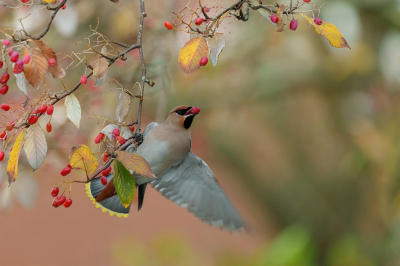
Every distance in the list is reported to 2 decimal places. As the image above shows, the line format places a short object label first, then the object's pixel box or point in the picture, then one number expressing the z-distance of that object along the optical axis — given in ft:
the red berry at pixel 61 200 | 27.91
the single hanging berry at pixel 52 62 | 27.34
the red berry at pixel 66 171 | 27.78
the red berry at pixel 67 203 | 27.88
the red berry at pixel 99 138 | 27.81
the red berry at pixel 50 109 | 27.57
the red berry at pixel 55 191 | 27.93
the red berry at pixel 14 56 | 27.29
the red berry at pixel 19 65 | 27.30
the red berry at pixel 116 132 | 27.74
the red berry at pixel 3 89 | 27.56
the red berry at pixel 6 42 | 27.30
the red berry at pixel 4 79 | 27.48
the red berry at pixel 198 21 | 27.62
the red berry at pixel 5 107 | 27.75
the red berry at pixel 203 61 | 27.62
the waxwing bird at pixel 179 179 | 28.67
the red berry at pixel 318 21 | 27.61
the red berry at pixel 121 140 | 27.67
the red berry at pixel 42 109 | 27.54
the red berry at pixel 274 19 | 27.63
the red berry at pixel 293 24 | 27.68
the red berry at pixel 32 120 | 27.50
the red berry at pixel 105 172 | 27.95
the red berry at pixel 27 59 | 27.29
